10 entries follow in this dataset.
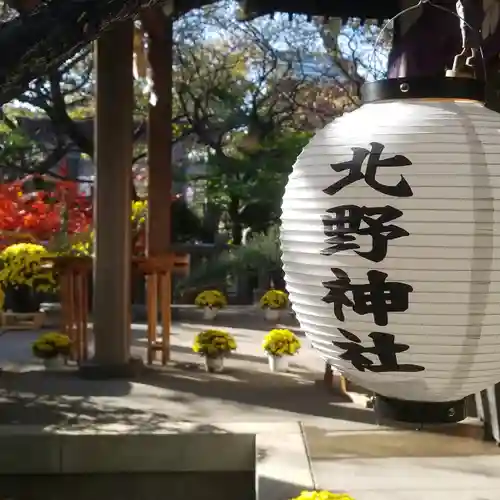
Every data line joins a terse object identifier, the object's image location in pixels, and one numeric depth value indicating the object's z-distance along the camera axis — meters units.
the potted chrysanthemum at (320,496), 2.56
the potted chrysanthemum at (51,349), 5.77
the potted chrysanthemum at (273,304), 8.69
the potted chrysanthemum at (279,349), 5.83
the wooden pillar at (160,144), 7.62
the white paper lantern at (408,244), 1.57
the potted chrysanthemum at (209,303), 8.77
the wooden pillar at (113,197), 5.52
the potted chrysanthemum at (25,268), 7.77
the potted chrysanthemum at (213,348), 5.77
